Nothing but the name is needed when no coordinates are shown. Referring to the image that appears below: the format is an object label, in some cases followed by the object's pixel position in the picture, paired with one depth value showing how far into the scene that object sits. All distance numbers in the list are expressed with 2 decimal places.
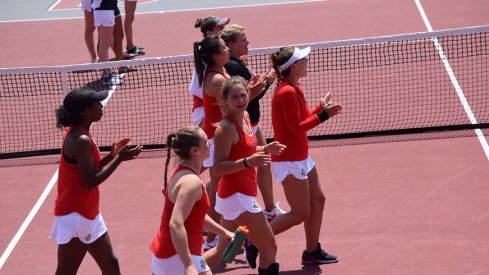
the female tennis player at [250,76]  18.67
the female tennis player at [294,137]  16.84
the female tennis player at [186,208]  12.72
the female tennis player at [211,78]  17.62
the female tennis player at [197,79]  18.80
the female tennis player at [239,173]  15.19
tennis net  25.42
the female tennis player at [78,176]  14.57
